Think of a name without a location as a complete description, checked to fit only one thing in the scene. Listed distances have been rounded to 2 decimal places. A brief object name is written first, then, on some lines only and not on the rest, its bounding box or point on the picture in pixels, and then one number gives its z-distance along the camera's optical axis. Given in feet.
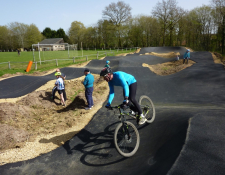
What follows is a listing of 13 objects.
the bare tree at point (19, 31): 268.62
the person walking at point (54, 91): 32.56
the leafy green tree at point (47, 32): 380.37
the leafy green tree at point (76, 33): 244.22
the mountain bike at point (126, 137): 14.14
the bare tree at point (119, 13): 191.11
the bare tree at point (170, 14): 172.24
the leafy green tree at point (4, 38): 270.42
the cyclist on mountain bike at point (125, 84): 14.49
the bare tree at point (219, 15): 125.70
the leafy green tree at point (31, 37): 272.31
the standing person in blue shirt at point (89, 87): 27.37
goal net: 107.63
